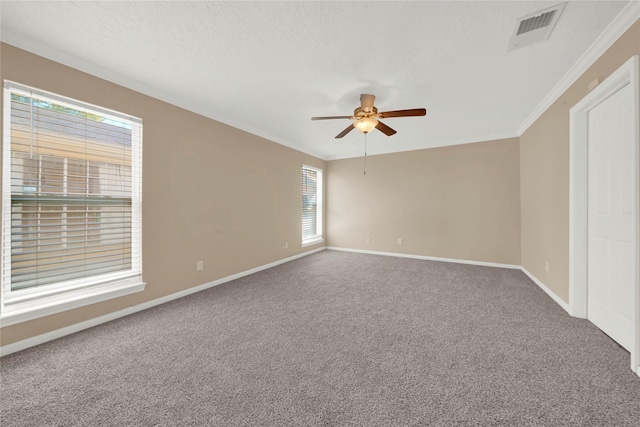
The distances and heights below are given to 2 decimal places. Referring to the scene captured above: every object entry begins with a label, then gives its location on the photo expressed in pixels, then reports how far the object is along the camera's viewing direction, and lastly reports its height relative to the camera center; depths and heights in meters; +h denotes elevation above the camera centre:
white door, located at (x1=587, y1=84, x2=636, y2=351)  1.81 -0.02
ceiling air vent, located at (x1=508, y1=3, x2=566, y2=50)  1.57 +1.40
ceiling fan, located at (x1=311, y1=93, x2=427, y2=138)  2.42 +1.09
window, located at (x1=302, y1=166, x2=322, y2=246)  5.46 +0.19
